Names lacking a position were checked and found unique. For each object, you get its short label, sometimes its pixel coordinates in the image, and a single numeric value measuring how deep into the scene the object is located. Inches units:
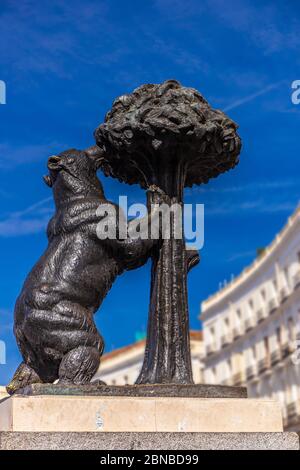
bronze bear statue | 260.2
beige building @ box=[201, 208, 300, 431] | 1900.8
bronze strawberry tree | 278.5
